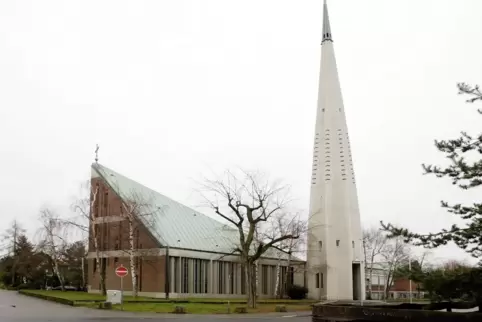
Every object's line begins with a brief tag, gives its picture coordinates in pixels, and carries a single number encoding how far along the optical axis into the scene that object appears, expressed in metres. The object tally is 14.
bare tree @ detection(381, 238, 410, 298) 62.64
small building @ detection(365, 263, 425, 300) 76.56
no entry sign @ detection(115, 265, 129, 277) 32.81
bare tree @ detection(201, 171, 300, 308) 38.12
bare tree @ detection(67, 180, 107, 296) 50.56
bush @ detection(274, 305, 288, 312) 36.72
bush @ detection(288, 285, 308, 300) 60.59
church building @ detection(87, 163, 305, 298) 49.62
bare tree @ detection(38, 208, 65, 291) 53.41
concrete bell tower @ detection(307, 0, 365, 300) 60.19
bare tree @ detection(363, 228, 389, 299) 71.50
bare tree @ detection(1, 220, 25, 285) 79.06
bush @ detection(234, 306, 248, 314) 33.78
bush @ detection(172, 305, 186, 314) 31.94
